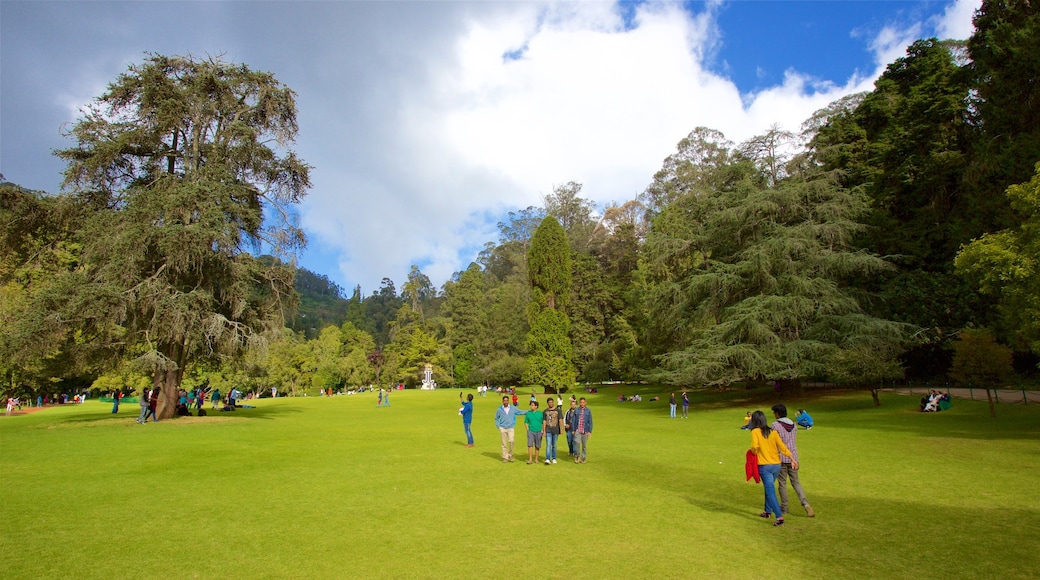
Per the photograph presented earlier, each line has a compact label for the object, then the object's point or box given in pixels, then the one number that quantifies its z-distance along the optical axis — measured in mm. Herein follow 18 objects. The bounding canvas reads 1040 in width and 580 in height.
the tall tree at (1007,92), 24506
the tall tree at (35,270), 21266
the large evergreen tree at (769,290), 30578
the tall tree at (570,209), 82875
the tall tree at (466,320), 79000
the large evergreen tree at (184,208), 22969
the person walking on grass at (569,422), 14008
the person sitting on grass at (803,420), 14838
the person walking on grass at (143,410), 23283
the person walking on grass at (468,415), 17438
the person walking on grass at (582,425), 13797
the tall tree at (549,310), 47719
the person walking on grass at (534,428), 13984
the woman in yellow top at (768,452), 8219
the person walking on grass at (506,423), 14344
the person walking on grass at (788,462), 8516
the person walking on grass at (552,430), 13938
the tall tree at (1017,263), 16266
